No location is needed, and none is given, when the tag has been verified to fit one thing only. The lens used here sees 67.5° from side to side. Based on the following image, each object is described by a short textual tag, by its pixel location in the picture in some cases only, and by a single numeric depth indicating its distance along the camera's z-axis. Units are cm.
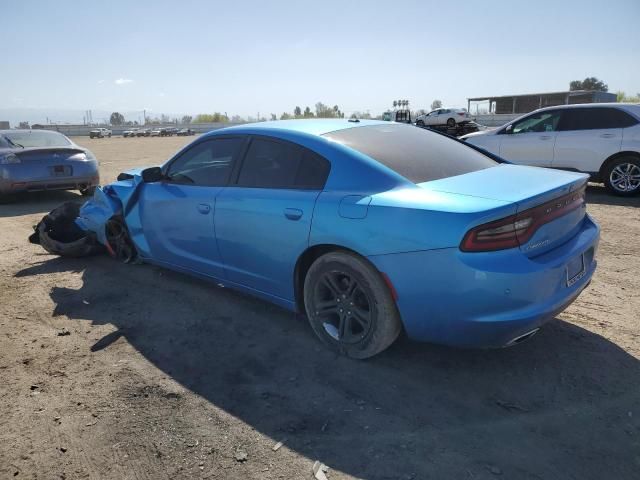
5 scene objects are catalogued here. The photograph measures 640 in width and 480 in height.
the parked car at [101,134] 6712
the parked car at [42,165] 841
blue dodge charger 256
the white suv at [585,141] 817
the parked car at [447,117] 3503
